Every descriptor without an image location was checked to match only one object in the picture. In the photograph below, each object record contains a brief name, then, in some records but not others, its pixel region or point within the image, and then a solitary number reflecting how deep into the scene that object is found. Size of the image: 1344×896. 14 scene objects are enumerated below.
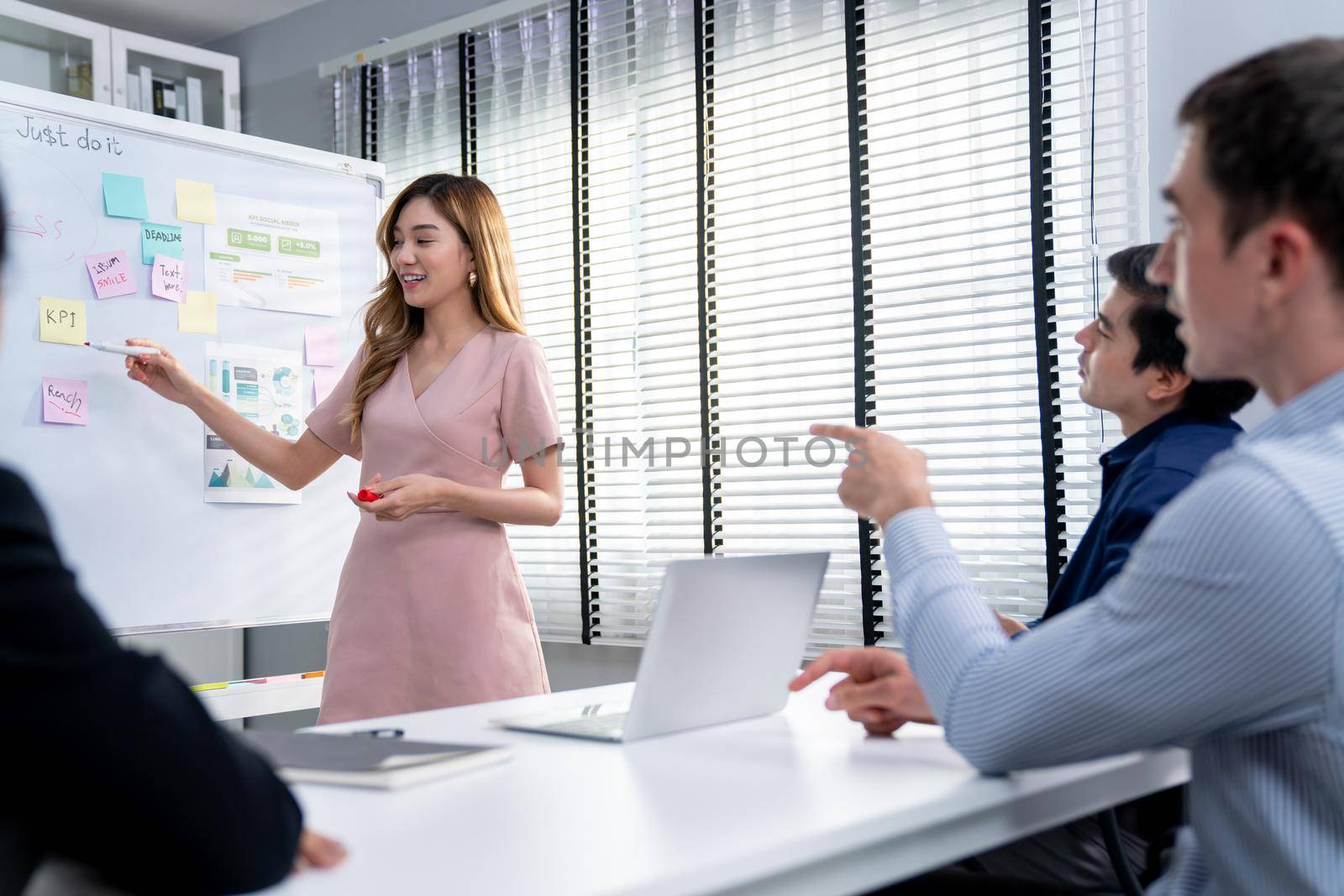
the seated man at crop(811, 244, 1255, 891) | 1.38
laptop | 1.17
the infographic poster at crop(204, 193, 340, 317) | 2.74
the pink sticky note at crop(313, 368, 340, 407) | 2.94
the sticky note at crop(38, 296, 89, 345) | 2.42
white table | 0.76
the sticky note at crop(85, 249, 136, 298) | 2.49
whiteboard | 2.40
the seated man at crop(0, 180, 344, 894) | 0.52
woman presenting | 2.11
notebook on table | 1.00
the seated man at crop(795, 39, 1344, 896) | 0.78
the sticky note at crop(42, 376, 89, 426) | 2.41
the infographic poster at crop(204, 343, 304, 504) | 2.71
